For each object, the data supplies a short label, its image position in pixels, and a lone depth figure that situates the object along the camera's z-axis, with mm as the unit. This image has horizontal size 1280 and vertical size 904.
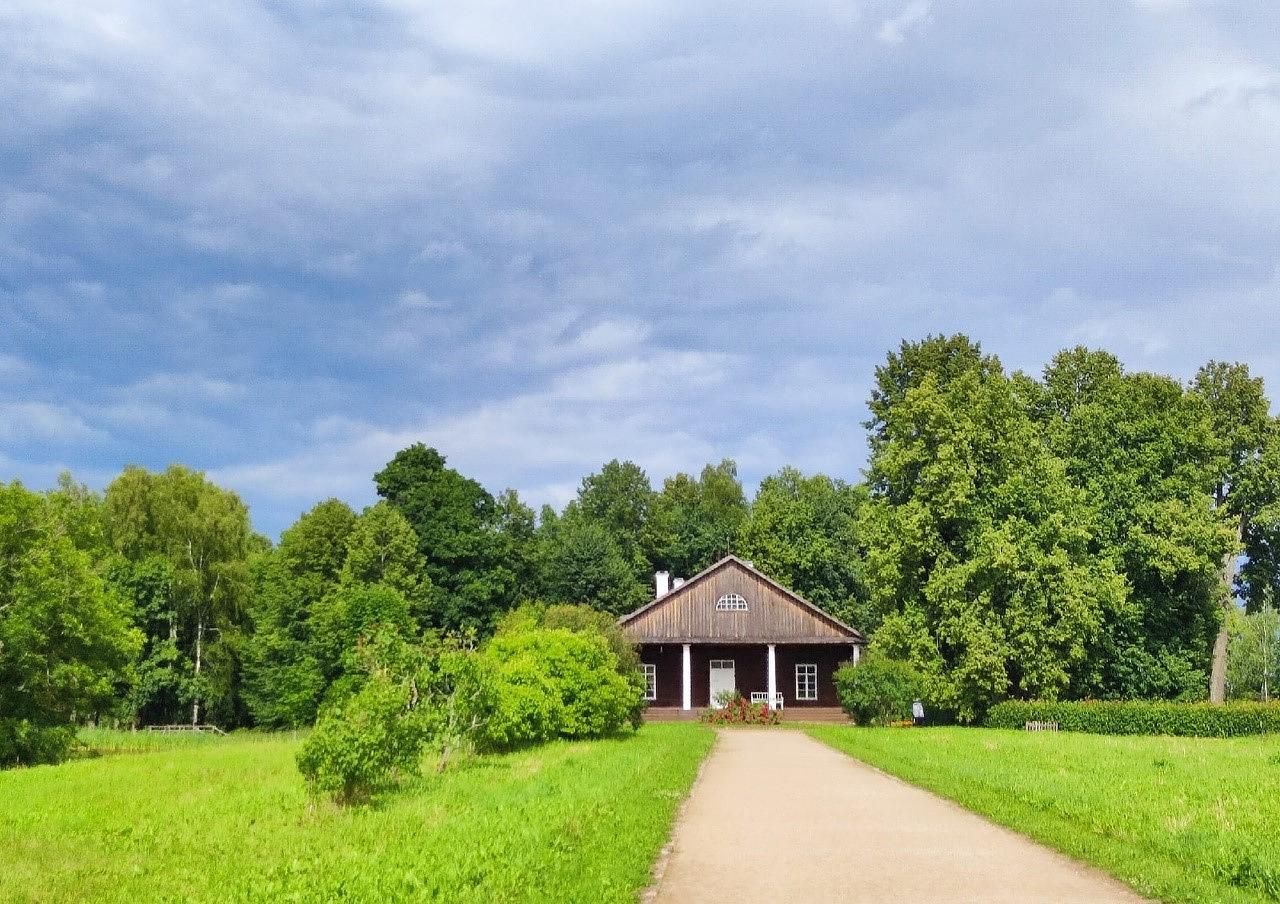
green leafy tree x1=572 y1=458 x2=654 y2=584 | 78938
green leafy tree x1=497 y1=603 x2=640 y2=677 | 34625
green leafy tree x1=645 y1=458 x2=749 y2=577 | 67562
